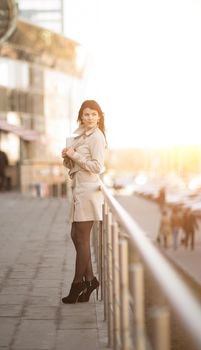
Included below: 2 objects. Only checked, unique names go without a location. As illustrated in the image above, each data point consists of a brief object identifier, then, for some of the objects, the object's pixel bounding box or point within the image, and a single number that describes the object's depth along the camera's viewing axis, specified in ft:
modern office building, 165.73
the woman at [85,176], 23.04
